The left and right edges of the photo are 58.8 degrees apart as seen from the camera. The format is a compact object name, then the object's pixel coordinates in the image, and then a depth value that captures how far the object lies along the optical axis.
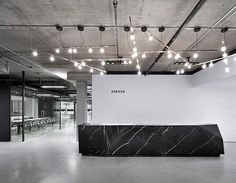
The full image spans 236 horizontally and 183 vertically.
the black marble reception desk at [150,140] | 7.15
